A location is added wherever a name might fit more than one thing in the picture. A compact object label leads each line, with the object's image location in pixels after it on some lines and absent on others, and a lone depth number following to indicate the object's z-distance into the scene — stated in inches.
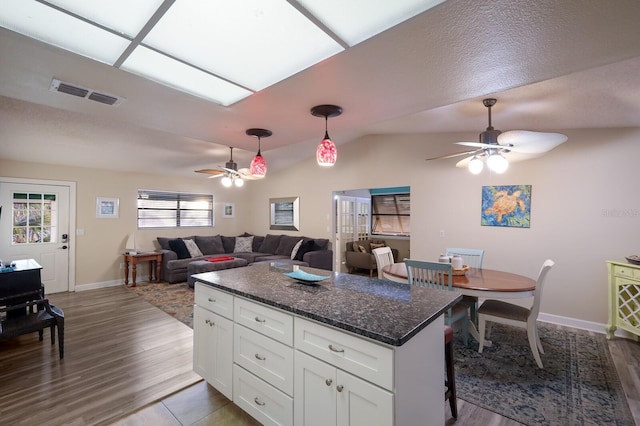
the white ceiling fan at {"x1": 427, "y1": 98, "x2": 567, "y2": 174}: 93.4
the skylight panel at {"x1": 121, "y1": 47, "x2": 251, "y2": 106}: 65.0
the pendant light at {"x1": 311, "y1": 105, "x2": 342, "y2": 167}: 87.8
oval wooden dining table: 96.1
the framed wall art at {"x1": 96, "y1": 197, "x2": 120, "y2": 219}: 207.6
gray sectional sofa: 221.0
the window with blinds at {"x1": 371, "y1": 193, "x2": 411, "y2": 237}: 287.6
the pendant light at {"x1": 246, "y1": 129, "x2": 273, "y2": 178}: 109.6
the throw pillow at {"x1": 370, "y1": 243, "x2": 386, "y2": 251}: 267.3
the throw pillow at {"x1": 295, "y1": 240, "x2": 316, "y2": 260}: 232.1
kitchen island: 47.4
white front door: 172.7
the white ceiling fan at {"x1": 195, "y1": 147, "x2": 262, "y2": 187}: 169.3
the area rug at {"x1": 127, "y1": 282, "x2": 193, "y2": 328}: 152.1
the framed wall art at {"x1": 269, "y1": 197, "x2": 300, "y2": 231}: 259.1
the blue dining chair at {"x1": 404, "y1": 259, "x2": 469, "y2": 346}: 100.0
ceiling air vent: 73.2
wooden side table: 208.7
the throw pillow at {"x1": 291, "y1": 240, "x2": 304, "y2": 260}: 234.5
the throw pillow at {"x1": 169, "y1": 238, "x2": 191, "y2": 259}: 230.1
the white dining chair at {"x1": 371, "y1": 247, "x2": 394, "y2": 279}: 134.4
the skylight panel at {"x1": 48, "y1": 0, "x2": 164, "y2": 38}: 48.3
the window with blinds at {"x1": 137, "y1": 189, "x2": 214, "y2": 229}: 234.5
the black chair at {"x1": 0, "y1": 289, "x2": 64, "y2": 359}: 99.3
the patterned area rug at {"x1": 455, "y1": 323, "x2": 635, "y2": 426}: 76.2
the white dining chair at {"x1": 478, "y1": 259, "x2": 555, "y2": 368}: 97.7
